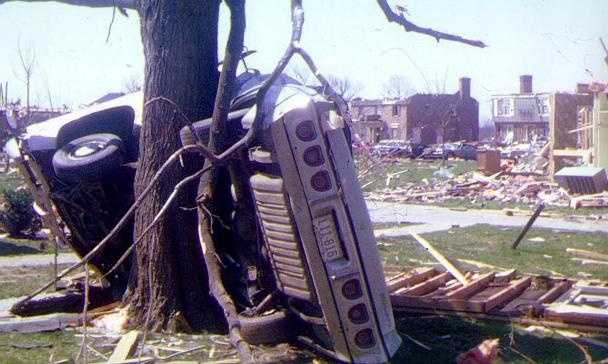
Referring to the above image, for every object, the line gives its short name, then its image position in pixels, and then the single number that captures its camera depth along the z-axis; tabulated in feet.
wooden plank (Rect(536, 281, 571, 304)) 23.65
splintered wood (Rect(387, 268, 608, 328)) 21.98
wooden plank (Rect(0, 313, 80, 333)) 22.17
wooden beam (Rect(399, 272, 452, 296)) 25.23
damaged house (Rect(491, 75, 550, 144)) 243.19
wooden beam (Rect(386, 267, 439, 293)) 26.32
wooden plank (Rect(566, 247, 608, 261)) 36.32
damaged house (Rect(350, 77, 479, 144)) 229.45
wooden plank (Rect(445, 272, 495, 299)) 24.57
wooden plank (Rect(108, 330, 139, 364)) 18.43
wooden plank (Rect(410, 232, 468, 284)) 27.90
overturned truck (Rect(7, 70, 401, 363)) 16.87
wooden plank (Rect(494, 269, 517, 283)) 27.32
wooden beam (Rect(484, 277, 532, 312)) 22.94
